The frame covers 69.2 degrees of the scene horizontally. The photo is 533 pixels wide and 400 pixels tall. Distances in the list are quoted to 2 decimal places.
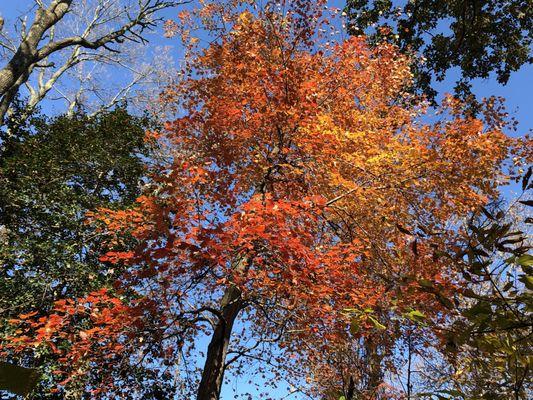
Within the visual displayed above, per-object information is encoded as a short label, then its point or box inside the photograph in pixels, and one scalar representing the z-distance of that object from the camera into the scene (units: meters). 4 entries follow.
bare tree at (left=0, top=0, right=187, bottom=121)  8.46
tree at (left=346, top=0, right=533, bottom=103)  10.13
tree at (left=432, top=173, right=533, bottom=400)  1.59
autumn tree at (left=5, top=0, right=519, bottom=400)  6.57
